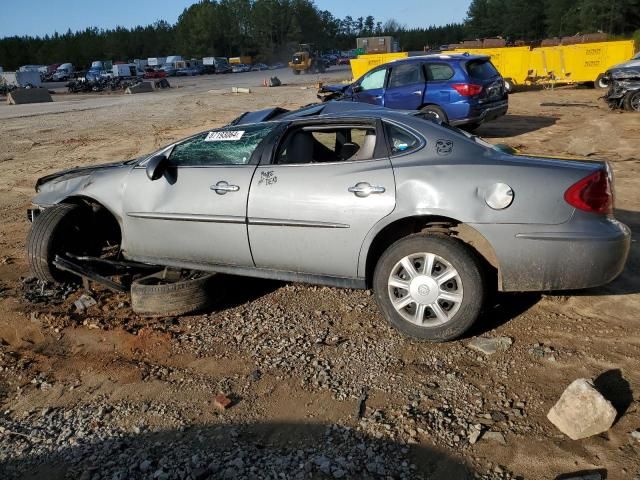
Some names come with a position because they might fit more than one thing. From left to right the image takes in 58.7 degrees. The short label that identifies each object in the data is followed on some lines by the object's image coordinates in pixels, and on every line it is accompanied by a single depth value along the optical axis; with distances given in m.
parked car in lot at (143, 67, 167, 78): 60.34
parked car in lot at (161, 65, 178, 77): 71.56
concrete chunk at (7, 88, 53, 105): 33.25
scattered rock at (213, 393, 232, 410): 3.22
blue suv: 11.59
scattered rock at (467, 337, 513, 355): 3.68
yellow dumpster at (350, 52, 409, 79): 23.30
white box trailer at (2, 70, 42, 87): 45.44
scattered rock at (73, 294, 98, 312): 4.66
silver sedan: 3.47
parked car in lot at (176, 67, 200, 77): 71.24
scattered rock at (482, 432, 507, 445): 2.81
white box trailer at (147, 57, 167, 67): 85.24
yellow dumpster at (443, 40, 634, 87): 20.09
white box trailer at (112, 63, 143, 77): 58.89
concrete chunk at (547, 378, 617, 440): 2.80
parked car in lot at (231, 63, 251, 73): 76.06
